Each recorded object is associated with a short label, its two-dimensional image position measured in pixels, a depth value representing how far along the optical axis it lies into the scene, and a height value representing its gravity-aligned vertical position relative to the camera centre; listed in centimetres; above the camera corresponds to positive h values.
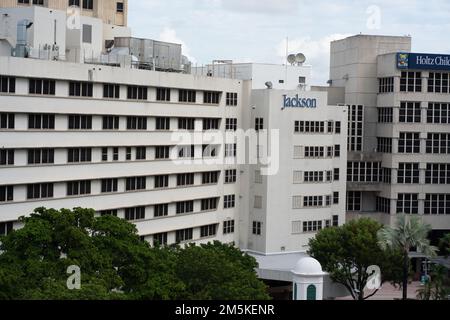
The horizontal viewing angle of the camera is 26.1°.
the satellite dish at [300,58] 10781 +926
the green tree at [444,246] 8558 -1088
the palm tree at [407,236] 7562 -731
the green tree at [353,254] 8781 -1022
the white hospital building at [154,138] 7512 +8
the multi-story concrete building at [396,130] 10550 +140
